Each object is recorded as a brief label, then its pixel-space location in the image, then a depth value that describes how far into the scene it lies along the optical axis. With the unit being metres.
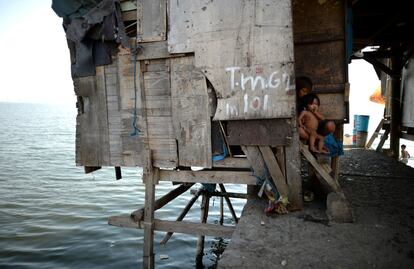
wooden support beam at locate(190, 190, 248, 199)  7.70
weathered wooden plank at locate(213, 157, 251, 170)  4.56
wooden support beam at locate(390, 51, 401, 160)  8.86
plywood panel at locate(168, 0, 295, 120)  4.00
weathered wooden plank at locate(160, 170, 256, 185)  4.57
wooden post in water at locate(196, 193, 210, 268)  8.18
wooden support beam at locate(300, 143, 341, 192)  4.07
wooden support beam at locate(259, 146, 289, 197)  4.19
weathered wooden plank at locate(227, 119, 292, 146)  4.18
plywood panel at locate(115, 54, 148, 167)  4.84
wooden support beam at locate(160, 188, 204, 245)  6.60
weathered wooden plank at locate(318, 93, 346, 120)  4.93
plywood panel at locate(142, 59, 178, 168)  4.70
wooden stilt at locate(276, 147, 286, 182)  4.25
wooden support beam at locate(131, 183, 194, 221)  5.21
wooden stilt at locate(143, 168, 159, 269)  5.07
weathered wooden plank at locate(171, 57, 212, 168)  4.48
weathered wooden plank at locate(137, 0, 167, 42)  4.59
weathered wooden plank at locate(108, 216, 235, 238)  4.80
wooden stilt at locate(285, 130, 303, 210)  4.18
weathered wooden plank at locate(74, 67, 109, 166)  5.12
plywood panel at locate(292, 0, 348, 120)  4.81
